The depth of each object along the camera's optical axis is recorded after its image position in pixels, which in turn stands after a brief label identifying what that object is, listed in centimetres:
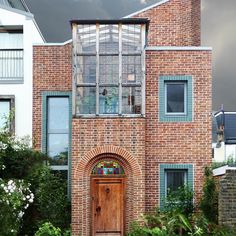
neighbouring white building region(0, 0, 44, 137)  1399
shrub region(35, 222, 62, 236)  1148
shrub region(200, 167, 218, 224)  1208
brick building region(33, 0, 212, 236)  1248
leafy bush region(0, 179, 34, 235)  1099
